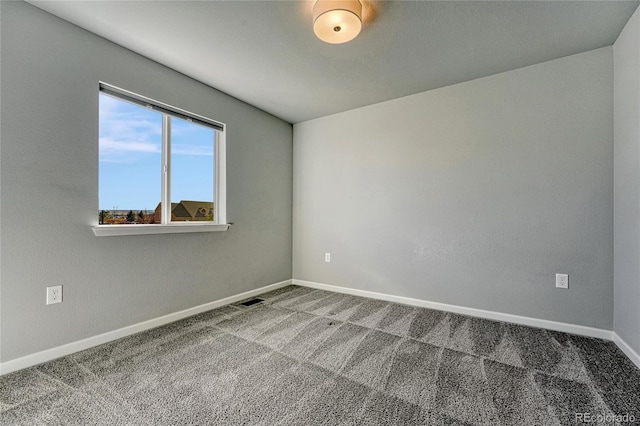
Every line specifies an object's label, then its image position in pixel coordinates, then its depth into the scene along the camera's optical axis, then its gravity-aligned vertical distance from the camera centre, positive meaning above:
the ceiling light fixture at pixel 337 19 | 1.63 +1.22
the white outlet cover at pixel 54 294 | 1.84 -0.58
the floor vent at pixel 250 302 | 3.04 -1.04
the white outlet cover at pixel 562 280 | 2.31 -0.57
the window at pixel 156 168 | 2.17 +0.40
